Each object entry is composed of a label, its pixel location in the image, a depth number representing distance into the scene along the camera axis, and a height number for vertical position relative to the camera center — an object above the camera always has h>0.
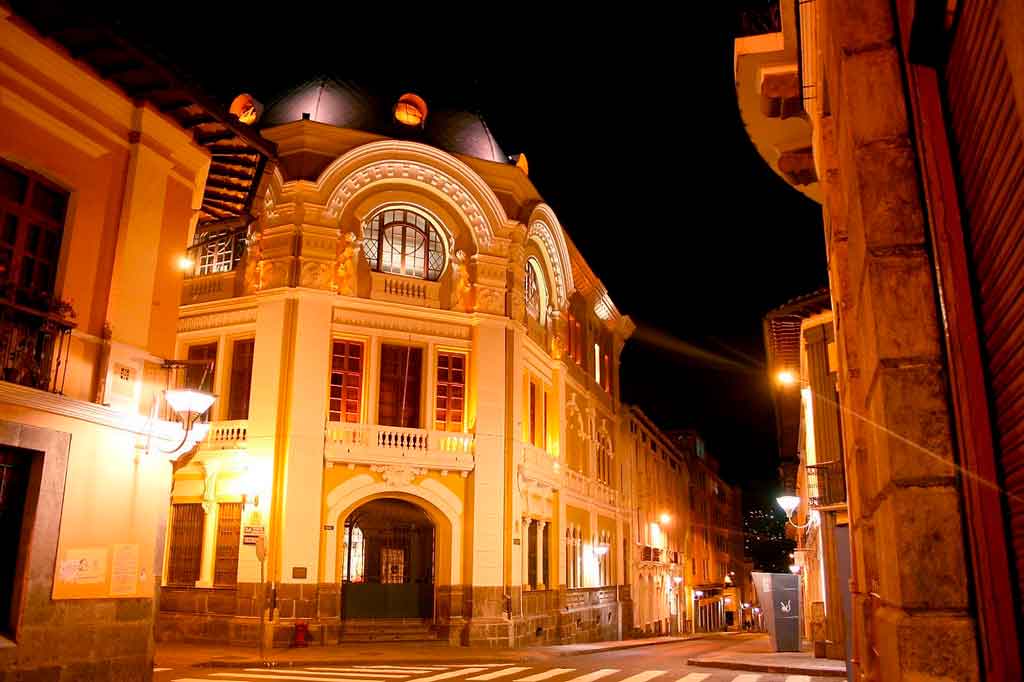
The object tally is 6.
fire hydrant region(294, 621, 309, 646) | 22.06 -1.85
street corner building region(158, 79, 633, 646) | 23.50 +4.79
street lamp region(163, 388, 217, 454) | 12.14 +2.19
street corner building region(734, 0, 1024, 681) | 3.45 +1.14
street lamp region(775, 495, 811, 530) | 24.34 +1.81
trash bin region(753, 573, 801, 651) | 22.67 -1.24
